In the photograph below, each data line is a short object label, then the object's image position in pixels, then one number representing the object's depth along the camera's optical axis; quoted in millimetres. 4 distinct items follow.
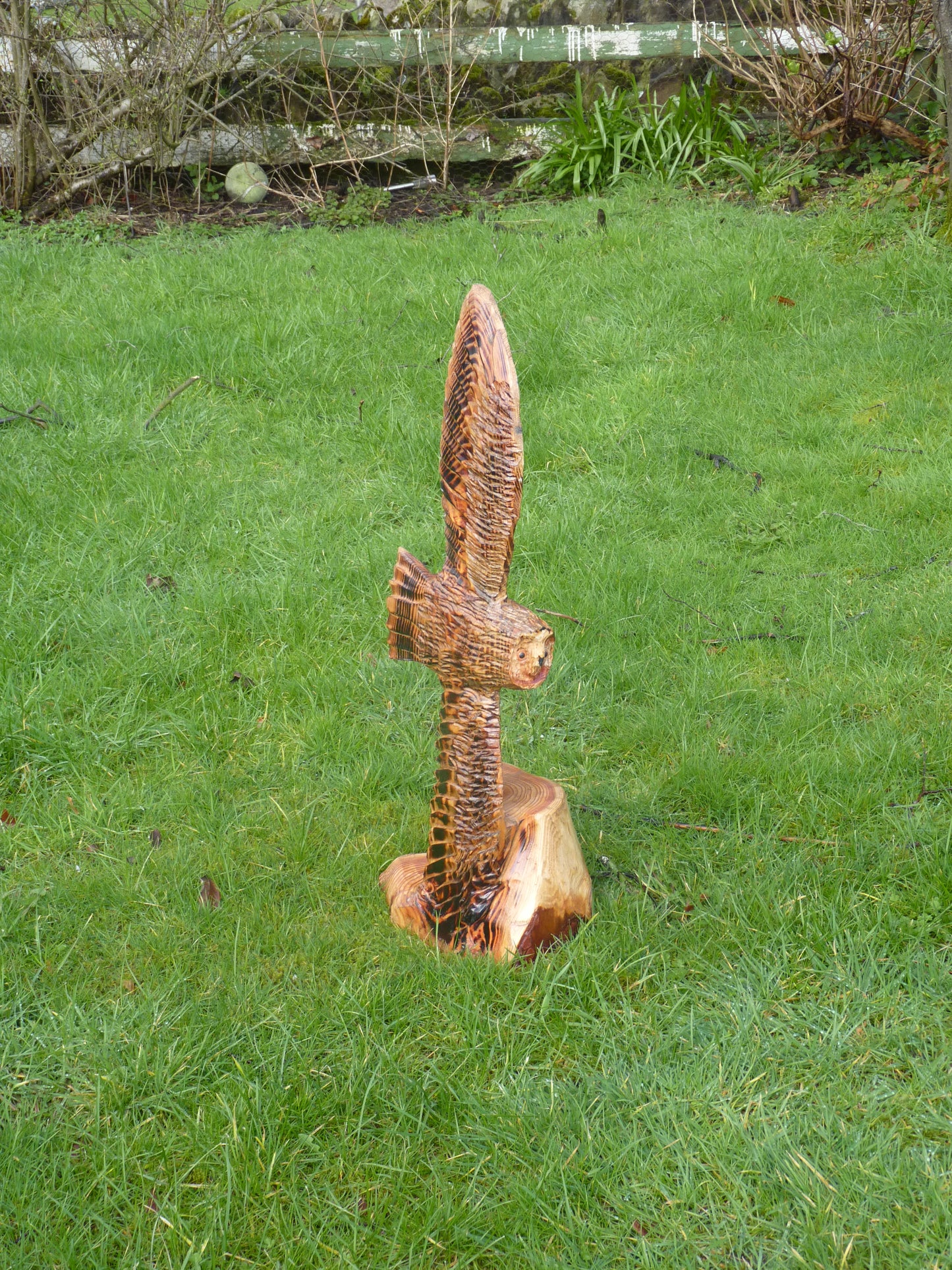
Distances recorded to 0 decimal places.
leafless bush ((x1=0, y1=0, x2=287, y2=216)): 7387
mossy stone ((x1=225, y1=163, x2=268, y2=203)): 8320
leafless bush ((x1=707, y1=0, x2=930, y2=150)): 7527
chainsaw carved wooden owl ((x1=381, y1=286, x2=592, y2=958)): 2316
